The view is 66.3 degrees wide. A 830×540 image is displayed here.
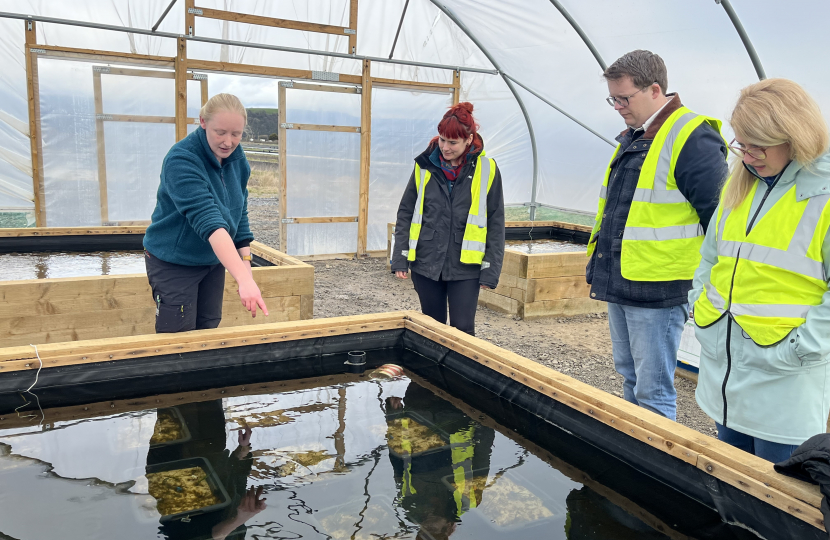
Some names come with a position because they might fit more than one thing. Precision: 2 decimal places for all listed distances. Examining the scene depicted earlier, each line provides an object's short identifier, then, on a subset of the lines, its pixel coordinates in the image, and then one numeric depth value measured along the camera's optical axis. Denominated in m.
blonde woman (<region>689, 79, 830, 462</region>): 1.37
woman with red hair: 2.61
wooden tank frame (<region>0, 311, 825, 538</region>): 1.33
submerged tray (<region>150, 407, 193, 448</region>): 1.65
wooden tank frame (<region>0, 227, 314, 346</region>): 3.13
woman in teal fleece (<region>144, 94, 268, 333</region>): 1.94
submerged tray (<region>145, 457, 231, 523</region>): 1.35
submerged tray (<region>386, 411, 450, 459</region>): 1.69
